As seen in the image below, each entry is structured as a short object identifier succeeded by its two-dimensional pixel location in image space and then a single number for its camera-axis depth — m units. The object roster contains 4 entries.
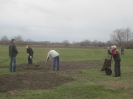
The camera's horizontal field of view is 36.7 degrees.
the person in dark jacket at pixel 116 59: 12.50
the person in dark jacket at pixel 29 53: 18.58
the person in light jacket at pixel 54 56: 14.97
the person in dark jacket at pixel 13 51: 14.04
